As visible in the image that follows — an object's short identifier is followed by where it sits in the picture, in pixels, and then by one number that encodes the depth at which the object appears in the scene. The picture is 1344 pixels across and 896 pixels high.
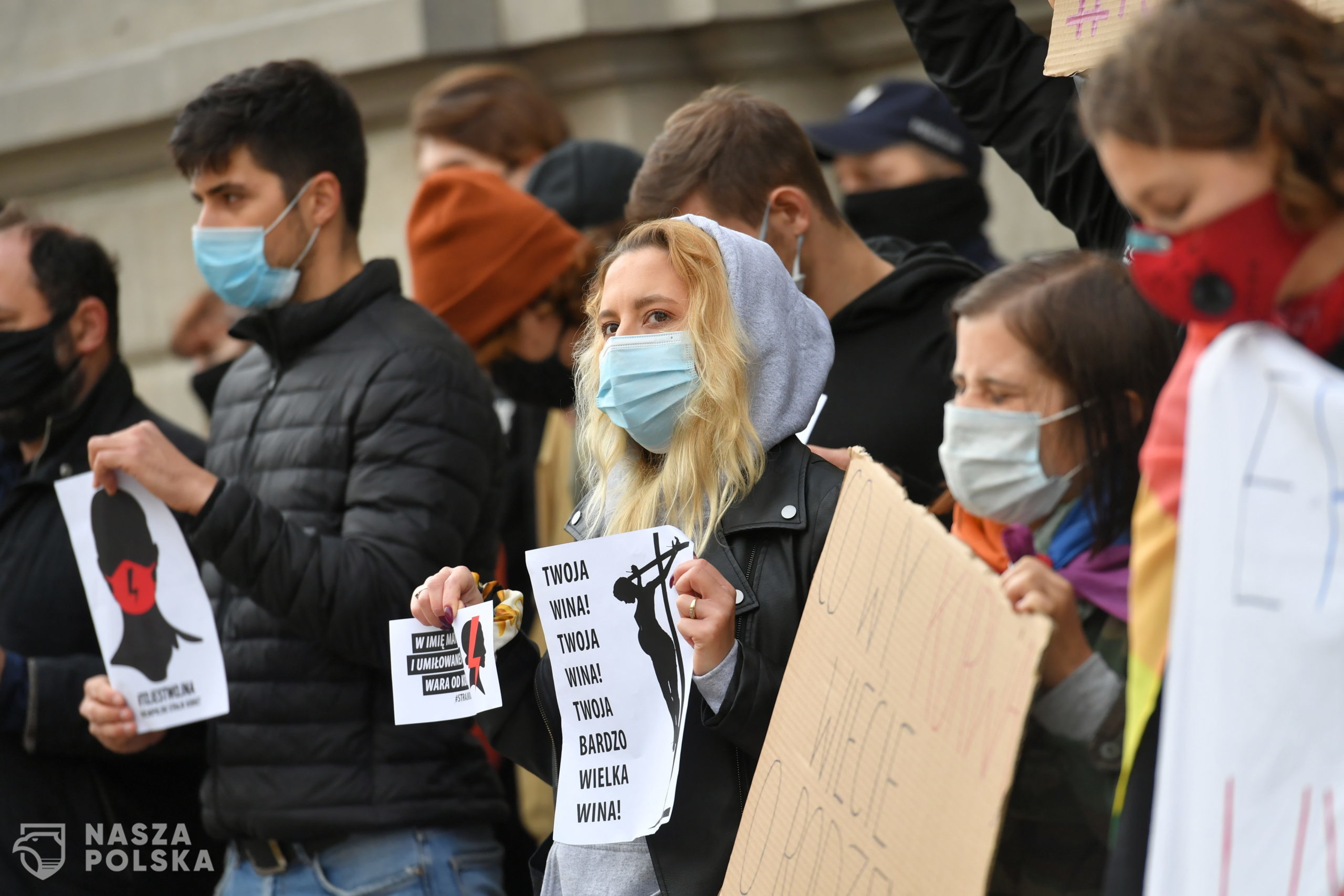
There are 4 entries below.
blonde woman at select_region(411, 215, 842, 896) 4.73
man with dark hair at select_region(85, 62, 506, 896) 6.21
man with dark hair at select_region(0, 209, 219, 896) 7.22
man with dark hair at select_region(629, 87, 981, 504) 6.20
